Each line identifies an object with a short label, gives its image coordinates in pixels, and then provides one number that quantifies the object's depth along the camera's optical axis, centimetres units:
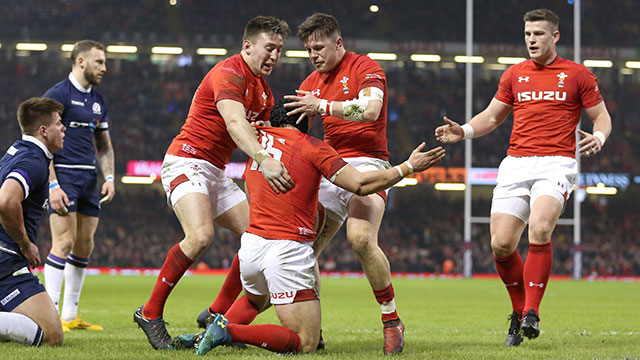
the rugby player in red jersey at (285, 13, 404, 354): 1039
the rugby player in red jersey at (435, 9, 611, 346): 1137
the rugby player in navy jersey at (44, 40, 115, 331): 1385
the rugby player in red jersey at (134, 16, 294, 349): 1034
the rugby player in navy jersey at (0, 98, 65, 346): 993
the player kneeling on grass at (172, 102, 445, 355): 922
